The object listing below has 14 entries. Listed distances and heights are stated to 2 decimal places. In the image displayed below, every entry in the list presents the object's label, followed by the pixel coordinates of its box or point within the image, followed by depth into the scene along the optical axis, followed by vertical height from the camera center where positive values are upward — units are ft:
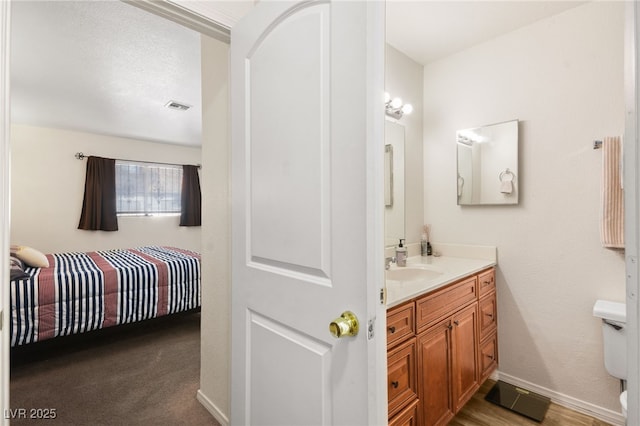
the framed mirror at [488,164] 7.29 +1.25
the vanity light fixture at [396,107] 7.61 +2.66
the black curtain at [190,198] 19.16 +0.95
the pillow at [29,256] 9.79 -1.39
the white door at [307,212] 2.67 +0.02
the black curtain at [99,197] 15.84 +0.85
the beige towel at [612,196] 5.77 +0.37
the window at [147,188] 17.25 +1.48
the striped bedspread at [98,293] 8.25 -2.39
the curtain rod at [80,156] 15.76 +2.92
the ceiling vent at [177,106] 11.61 +4.11
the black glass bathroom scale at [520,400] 6.29 -3.93
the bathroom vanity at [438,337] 4.41 -2.10
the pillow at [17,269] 8.33 -1.58
